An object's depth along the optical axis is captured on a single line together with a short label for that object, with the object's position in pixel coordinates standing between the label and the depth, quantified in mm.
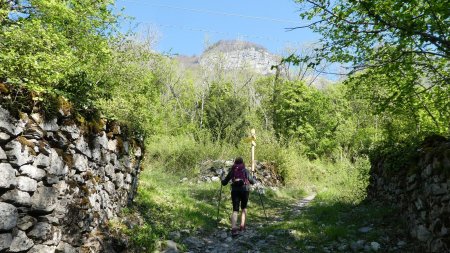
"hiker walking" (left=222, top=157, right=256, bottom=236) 10211
